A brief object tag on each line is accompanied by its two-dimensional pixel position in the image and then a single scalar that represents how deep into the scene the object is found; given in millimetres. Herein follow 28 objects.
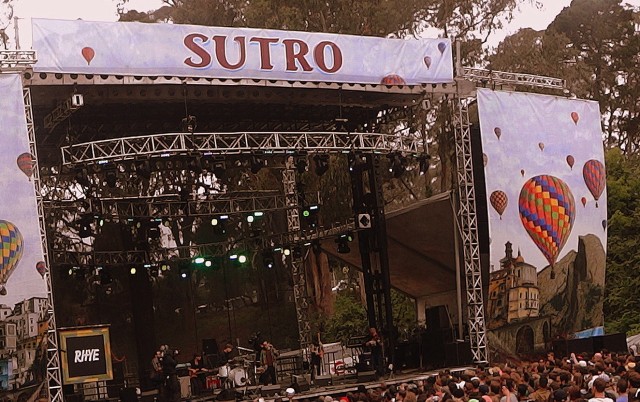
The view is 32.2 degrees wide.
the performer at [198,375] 24256
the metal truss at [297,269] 28031
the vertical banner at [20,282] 17625
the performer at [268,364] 23625
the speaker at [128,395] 21359
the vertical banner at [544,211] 23219
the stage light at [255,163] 21423
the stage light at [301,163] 22250
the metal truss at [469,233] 22578
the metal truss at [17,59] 18469
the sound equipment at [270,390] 21844
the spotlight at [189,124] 20250
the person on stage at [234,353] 28316
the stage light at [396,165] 22297
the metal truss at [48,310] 17703
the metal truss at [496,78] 23250
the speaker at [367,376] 22719
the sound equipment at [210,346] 26406
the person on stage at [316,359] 25370
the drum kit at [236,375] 23094
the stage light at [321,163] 22453
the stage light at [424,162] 22580
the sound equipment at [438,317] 25141
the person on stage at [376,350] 23594
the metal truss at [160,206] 25219
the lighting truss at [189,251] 25781
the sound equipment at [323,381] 22953
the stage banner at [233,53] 19172
